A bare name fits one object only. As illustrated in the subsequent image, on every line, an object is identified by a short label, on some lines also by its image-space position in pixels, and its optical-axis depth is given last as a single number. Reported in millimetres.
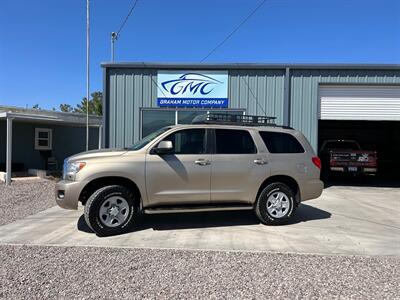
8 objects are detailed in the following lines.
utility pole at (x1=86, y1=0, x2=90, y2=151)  16331
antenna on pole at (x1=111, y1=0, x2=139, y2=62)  25619
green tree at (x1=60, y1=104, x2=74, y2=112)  64062
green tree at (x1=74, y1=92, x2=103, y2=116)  50594
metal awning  14914
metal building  13297
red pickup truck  15305
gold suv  6699
